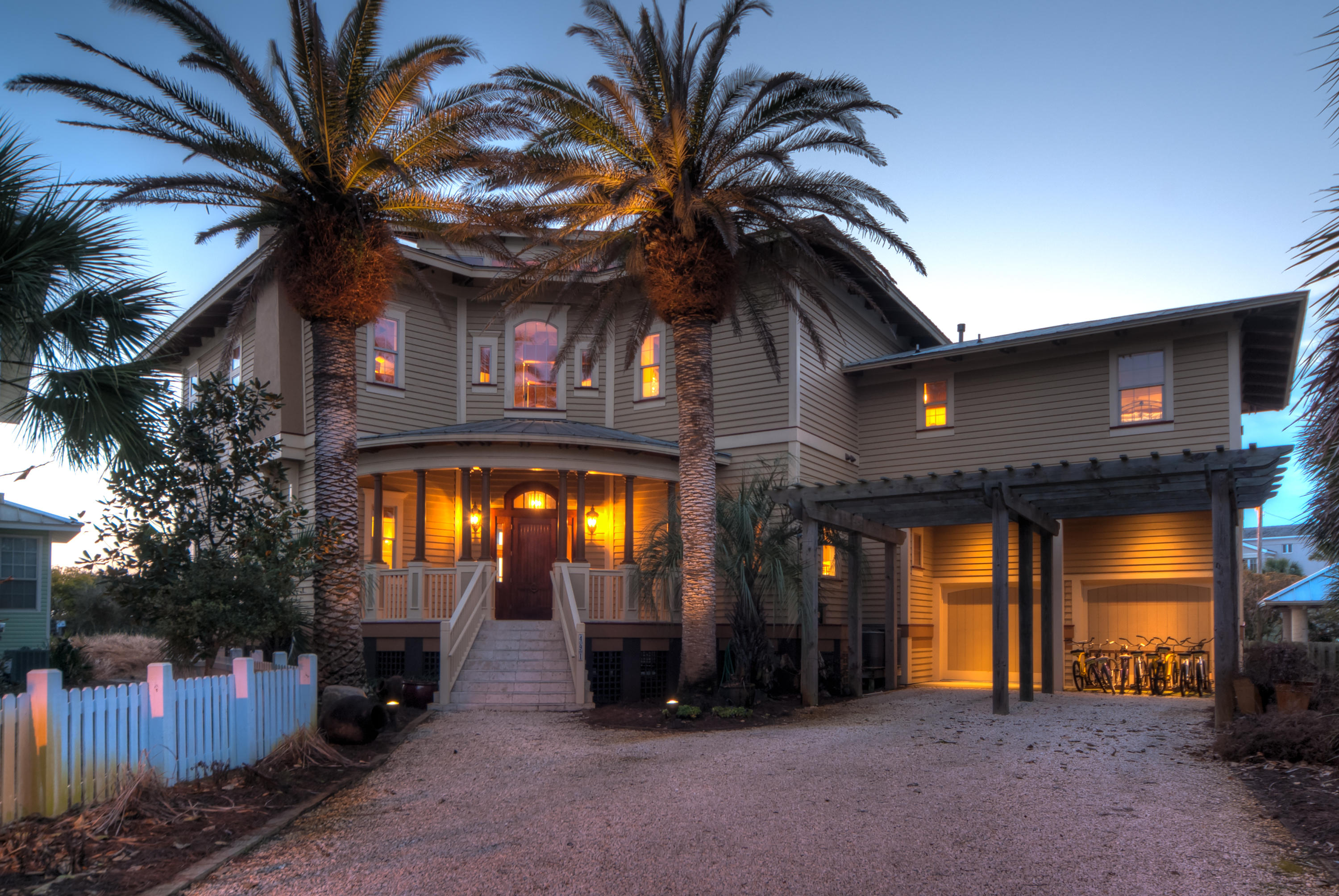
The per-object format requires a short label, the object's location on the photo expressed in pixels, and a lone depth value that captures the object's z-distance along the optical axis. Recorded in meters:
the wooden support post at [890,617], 16.34
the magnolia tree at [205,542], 9.28
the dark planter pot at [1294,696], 10.22
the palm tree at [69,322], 8.66
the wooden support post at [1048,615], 15.45
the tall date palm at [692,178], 12.26
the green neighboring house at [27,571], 19.75
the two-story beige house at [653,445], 15.25
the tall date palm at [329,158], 11.08
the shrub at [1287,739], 8.10
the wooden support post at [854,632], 15.34
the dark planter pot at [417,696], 13.39
